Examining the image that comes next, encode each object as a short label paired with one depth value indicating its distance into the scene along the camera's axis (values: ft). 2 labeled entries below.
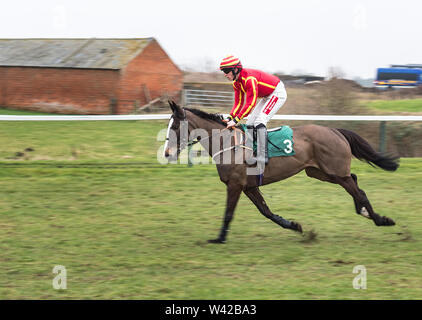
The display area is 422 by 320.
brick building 74.95
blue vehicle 101.24
